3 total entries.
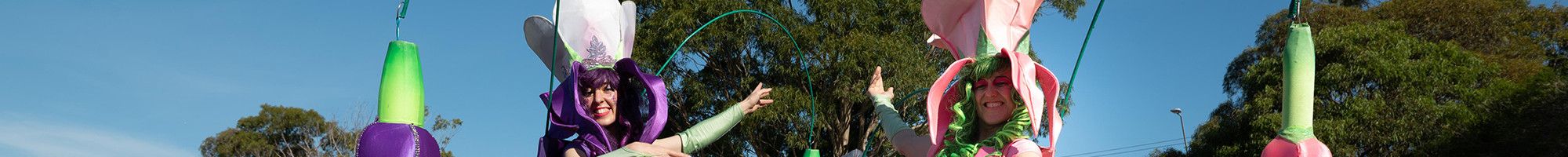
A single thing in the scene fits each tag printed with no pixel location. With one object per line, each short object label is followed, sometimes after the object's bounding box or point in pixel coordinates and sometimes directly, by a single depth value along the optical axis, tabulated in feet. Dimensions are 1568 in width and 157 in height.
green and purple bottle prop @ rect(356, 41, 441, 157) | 16.69
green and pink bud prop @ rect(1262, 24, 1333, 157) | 16.24
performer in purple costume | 20.77
